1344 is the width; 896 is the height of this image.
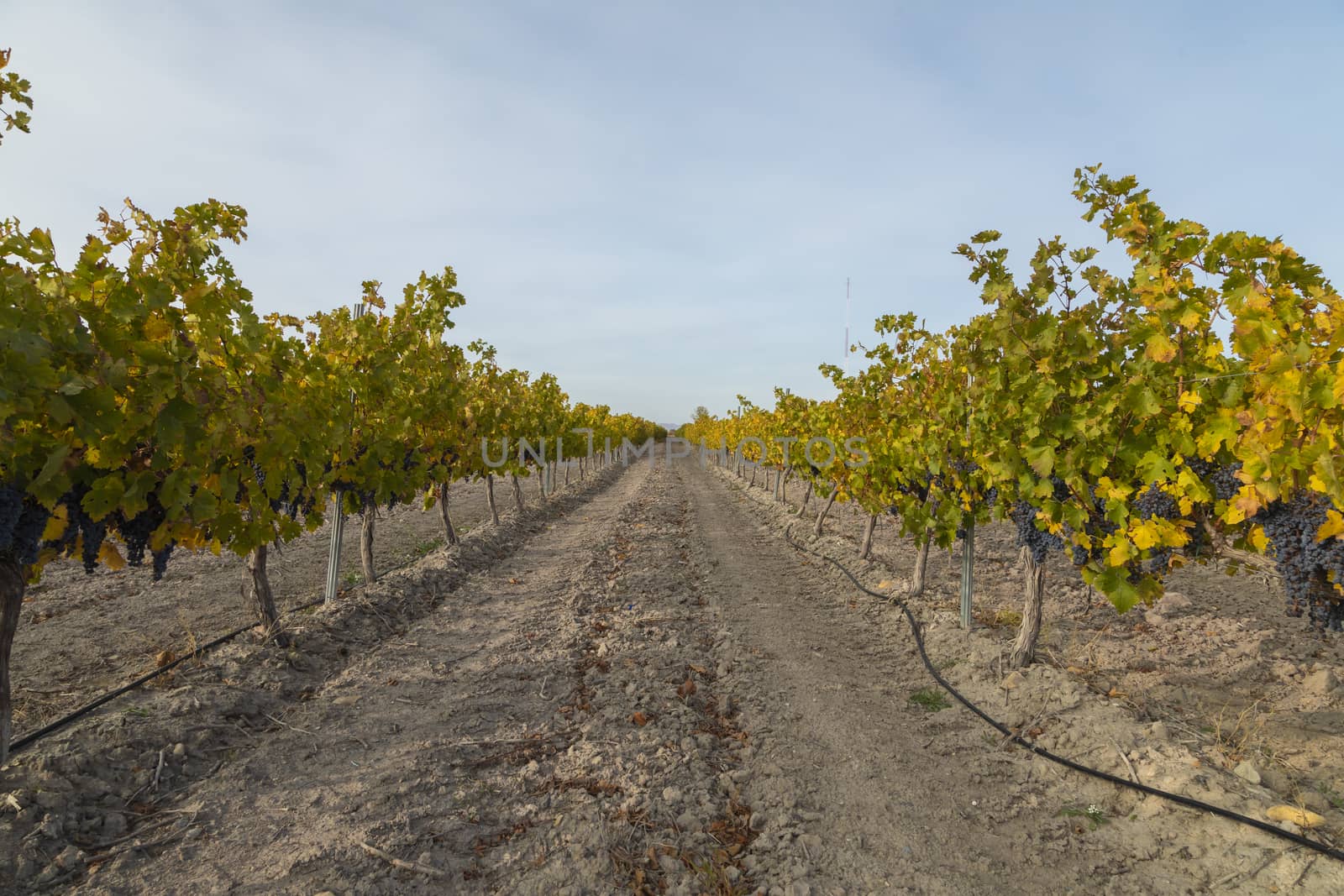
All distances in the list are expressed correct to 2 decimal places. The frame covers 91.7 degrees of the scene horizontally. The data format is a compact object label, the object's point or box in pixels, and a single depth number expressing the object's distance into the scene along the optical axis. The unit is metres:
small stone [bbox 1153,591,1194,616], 6.88
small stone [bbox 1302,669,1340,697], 4.94
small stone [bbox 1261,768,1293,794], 3.62
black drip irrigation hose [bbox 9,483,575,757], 3.74
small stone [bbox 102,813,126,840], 3.17
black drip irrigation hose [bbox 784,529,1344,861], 2.97
